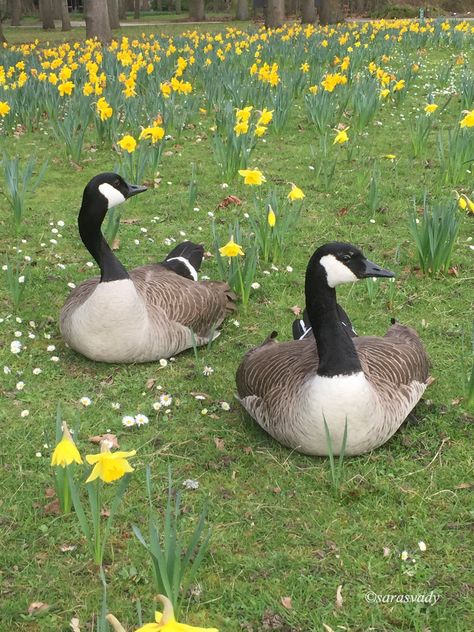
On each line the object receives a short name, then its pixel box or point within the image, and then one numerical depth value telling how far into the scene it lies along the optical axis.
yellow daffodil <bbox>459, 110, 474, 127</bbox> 4.81
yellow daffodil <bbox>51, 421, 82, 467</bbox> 2.04
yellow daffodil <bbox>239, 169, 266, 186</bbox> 4.46
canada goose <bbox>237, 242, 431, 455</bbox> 2.93
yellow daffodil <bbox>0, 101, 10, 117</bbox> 6.46
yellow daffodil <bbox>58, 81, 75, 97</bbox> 7.06
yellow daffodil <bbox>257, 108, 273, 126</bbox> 5.66
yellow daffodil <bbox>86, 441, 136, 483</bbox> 1.95
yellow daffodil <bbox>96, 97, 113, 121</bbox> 6.59
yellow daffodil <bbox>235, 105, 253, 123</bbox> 5.61
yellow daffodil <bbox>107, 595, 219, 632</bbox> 1.17
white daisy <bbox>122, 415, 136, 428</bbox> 3.52
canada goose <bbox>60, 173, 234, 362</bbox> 3.77
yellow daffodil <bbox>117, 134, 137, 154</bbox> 5.07
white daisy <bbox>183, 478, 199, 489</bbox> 3.08
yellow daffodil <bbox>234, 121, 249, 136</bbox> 5.58
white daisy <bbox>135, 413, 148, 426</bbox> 3.54
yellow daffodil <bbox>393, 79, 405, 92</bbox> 8.09
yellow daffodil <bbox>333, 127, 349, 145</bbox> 5.61
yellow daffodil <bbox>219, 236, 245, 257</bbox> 3.89
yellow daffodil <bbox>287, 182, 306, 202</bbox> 4.27
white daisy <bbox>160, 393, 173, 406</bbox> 3.69
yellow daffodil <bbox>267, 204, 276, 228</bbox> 4.39
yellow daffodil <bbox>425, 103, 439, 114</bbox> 5.89
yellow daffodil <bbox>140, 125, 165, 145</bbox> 5.33
